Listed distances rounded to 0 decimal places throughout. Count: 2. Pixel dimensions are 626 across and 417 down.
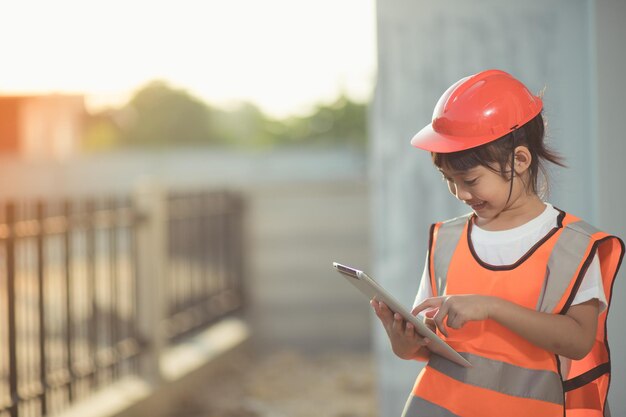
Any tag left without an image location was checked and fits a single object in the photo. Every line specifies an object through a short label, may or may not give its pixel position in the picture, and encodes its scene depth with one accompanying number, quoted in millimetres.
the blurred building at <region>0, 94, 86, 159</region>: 25094
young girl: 1672
